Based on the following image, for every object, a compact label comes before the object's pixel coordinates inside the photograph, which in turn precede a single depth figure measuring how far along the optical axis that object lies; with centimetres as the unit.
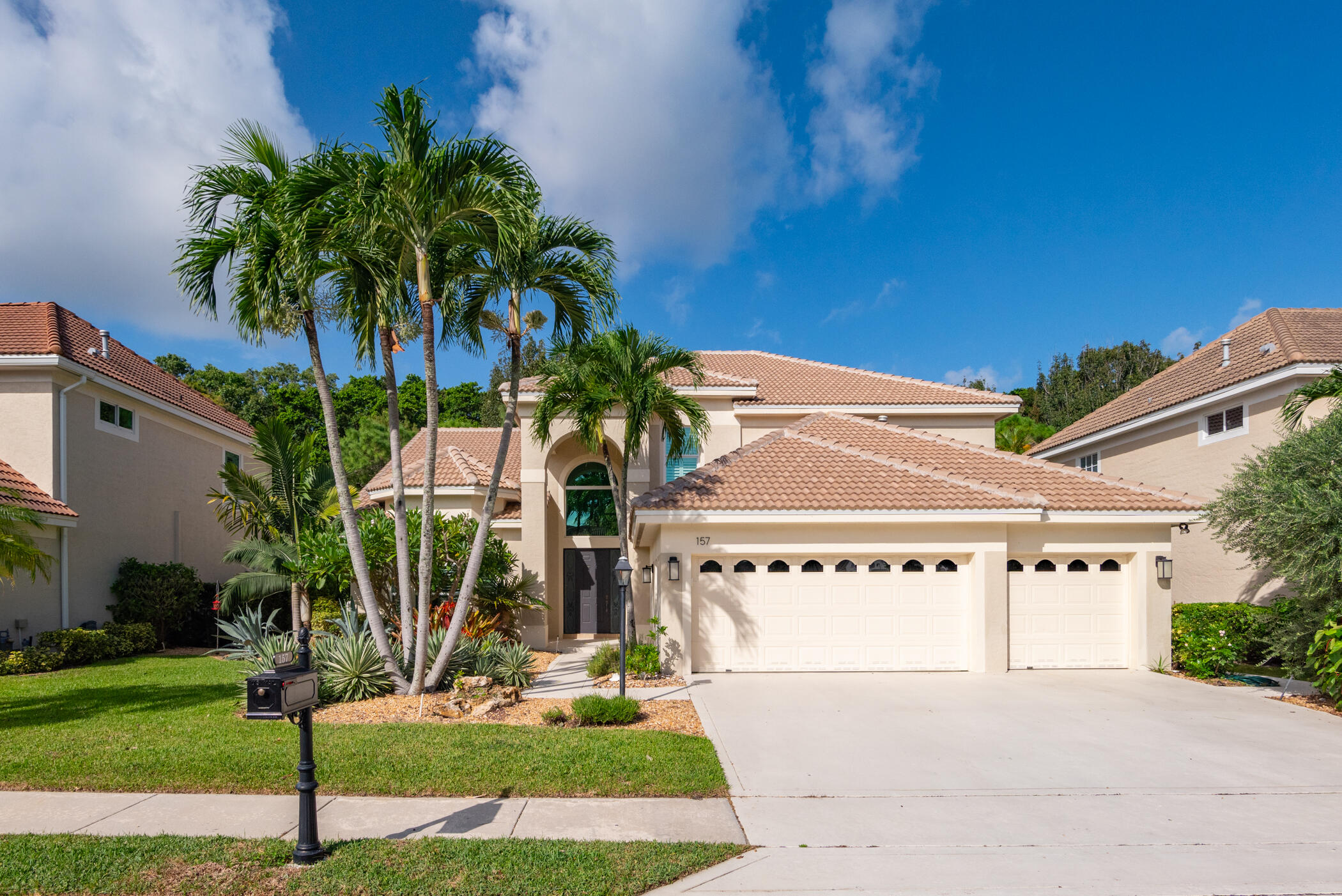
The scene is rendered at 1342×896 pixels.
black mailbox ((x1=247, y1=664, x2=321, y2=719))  511
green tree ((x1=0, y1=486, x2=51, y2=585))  923
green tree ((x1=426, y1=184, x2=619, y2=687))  1083
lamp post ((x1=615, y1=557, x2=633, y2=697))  1166
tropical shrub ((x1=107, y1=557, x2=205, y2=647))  1775
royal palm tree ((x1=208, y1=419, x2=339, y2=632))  1741
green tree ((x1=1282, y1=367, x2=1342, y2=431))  1101
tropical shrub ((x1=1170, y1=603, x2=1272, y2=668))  1332
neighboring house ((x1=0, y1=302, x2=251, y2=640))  1603
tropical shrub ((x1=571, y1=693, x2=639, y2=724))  957
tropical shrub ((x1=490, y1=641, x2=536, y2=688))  1210
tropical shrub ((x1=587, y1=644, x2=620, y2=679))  1345
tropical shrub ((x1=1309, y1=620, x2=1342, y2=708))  1023
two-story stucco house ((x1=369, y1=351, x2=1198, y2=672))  1339
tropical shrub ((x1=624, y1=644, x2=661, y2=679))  1295
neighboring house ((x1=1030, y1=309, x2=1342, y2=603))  1642
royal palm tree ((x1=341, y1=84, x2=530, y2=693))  977
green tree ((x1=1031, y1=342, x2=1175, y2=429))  4534
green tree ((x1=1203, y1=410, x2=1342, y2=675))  1097
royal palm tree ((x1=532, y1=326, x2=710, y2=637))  1386
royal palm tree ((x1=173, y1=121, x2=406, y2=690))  1031
